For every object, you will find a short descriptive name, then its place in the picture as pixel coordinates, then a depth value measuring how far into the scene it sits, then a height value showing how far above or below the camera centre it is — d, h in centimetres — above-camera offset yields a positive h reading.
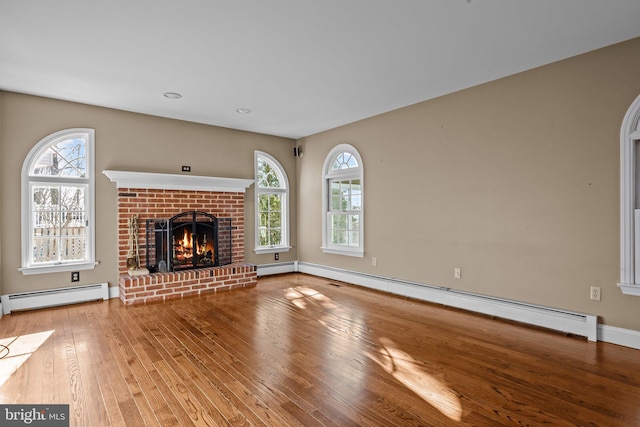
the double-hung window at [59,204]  432 +21
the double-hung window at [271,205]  645 +24
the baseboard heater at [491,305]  330 -102
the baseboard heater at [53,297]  419 -98
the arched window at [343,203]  572 +25
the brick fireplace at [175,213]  478 +7
